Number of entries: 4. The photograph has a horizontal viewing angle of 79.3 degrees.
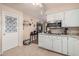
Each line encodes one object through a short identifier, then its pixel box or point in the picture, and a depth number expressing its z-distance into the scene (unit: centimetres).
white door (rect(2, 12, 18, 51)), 218
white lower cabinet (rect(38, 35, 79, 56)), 172
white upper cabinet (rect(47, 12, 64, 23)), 222
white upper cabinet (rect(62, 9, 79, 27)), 192
